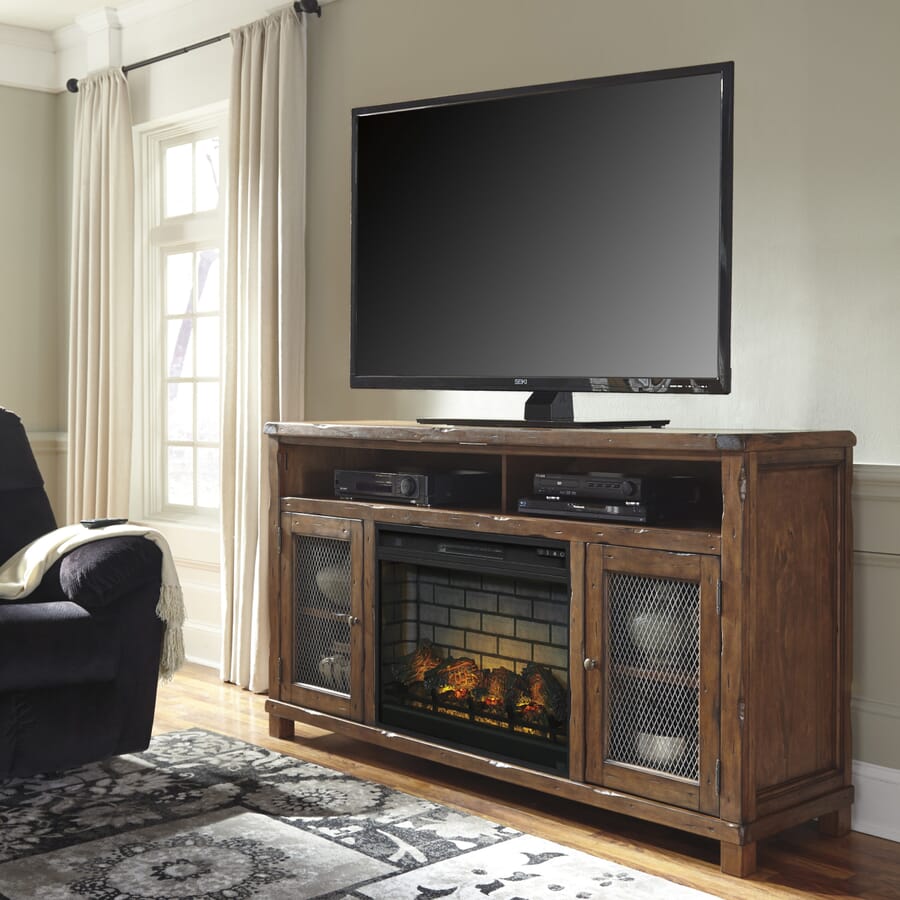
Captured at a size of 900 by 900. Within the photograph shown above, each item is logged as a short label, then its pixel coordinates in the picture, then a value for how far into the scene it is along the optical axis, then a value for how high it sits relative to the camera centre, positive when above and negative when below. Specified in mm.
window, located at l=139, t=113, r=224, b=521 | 5027 +417
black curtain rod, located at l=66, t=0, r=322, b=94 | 4305 +1431
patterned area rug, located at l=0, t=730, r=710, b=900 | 2545 -935
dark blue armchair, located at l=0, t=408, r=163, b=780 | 3109 -603
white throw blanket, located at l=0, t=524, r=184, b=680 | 3334 -417
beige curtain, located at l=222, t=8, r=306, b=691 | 4312 +429
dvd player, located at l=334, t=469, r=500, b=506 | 3301 -172
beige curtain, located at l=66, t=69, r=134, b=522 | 5195 +517
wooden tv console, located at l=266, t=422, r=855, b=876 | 2643 -444
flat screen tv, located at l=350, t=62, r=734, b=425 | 2922 +469
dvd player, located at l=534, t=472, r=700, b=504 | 2836 -146
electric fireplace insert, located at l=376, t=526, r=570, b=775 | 3035 -560
